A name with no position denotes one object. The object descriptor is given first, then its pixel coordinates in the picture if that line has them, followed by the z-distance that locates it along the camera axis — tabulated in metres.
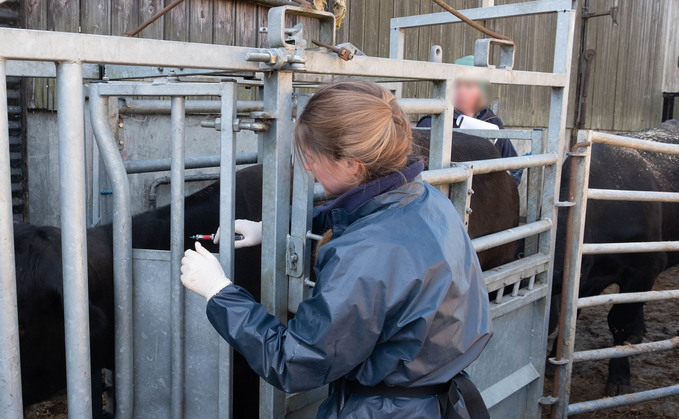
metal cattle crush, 1.51
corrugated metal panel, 4.16
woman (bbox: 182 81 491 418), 1.44
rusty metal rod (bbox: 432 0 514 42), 2.52
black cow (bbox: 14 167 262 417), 2.29
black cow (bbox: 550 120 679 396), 4.27
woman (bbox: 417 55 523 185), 3.42
